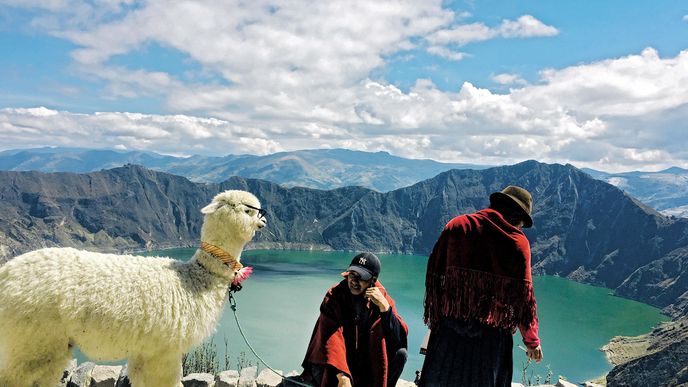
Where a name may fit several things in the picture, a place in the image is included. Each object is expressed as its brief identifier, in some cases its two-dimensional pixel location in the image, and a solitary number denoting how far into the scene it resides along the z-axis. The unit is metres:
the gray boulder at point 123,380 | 4.48
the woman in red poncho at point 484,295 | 2.90
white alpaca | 3.08
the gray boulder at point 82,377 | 4.44
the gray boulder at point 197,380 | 4.49
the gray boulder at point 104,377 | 4.50
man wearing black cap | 3.24
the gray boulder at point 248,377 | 4.70
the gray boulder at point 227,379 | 4.67
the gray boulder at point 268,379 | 4.66
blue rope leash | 3.73
